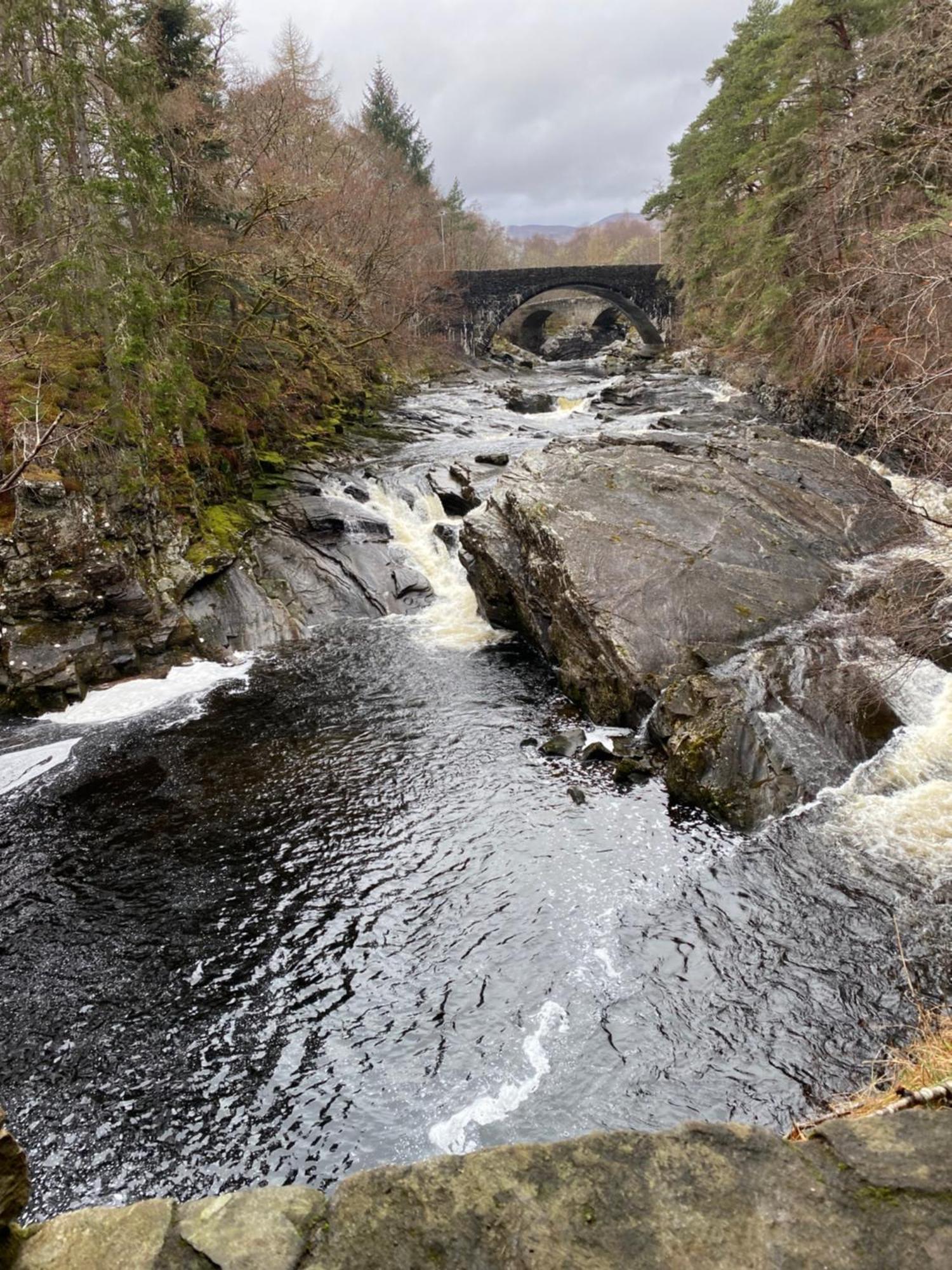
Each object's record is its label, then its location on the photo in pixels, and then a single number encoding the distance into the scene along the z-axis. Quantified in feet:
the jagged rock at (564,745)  35.78
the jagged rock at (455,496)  65.10
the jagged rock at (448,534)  61.72
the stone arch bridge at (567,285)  183.52
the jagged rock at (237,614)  50.21
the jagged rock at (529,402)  112.68
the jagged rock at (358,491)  66.18
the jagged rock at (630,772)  33.22
